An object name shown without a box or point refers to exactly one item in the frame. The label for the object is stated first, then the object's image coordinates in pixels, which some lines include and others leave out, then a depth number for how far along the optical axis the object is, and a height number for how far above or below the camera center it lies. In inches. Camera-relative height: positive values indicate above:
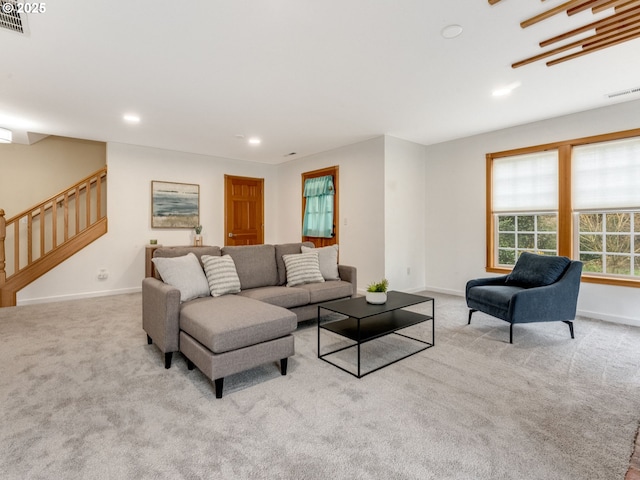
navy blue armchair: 121.9 -21.5
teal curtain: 233.1 +23.7
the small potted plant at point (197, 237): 238.7 +2.4
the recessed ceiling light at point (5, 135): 167.7 +55.2
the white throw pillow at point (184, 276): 113.4 -12.5
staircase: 181.9 +6.5
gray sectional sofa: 85.2 -22.8
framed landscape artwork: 226.8 +25.6
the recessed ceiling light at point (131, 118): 161.2 +62.0
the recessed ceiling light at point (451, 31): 91.0 +58.9
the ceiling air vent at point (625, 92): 133.5 +60.7
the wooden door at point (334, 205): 229.9 +24.8
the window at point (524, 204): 173.0 +18.9
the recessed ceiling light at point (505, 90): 129.6 +61.1
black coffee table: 101.5 -29.0
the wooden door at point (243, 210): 261.9 +24.6
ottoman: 83.3 -26.2
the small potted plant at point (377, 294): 113.0 -18.9
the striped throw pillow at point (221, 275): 122.7 -13.3
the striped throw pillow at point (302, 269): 146.9 -13.3
